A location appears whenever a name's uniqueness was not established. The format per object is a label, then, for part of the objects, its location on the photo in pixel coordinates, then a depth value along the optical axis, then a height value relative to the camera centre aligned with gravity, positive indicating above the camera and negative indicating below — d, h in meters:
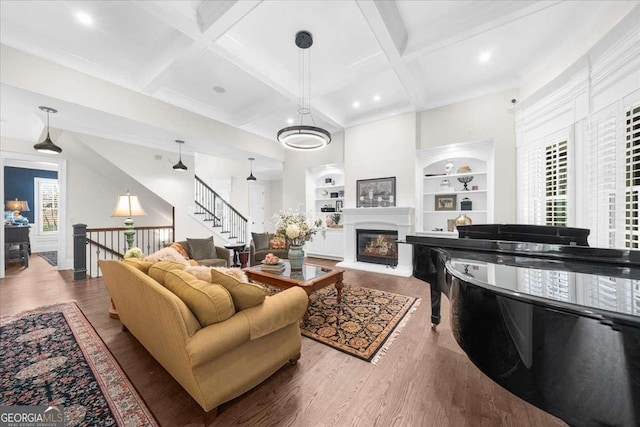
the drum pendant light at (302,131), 3.06 +1.12
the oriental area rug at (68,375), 1.58 -1.27
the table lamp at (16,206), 6.86 +0.18
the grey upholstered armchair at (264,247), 5.08 -0.76
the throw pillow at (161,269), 1.93 -0.46
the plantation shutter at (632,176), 2.16 +0.32
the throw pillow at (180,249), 4.07 -0.62
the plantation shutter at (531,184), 3.64 +0.42
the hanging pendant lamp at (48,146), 3.64 +1.00
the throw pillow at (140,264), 2.22 -0.48
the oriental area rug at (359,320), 2.38 -1.27
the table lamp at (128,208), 3.99 +0.07
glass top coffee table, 2.90 -0.83
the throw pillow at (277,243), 5.03 -0.64
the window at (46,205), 7.73 +0.24
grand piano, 0.88 -0.52
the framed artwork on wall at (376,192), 5.40 +0.44
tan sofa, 1.41 -0.82
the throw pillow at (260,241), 5.39 -0.64
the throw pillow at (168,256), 2.95 -0.53
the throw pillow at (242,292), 1.69 -0.55
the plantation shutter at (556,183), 3.21 +0.38
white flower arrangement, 3.41 -0.23
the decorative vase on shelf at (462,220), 4.71 -0.16
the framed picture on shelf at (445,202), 5.10 +0.20
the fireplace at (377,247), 5.39 -0.79
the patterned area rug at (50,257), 6.23 -1.25
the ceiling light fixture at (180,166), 5.37 +1.01
